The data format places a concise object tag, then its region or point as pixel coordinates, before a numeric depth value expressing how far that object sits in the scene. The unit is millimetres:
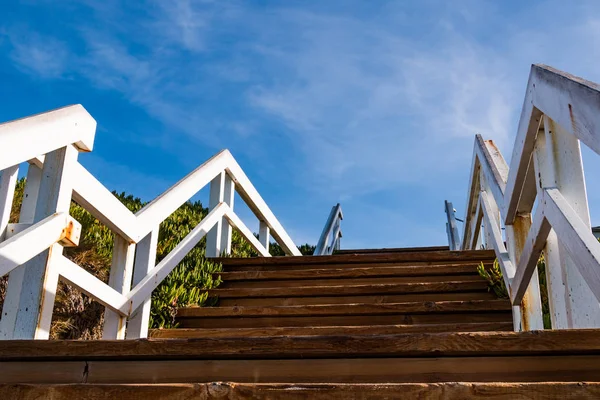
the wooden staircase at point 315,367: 1434
